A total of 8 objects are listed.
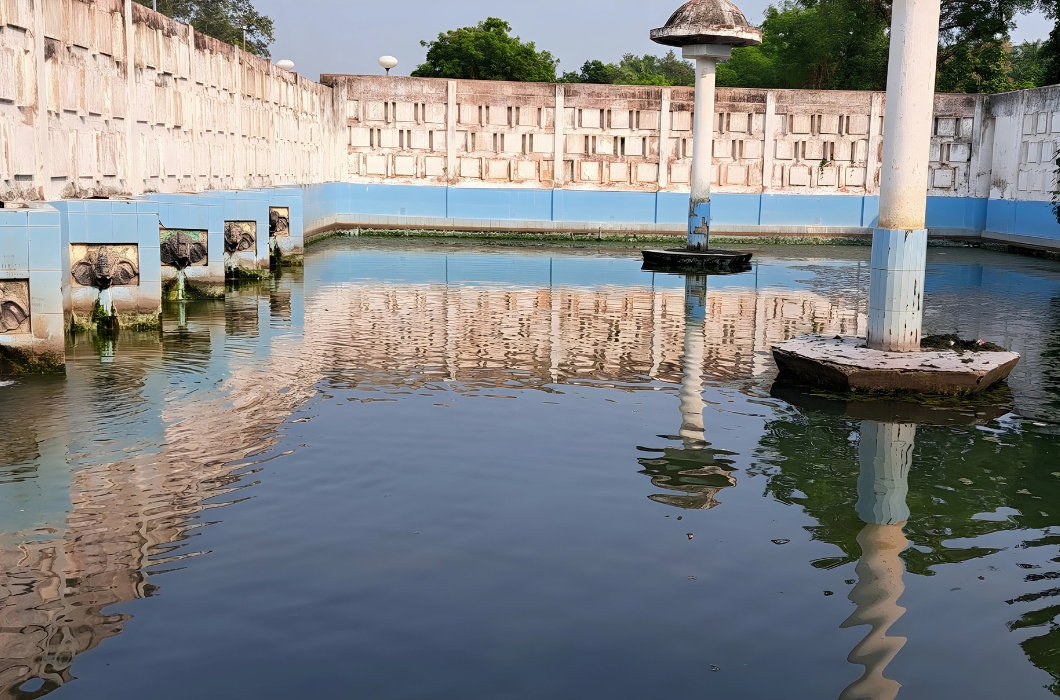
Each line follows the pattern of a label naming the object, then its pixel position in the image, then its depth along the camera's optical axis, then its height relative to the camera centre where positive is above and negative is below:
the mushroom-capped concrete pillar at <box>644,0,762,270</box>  22.36 +2.51
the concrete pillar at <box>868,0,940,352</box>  10.23 +0.12
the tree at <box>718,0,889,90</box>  44.14 +6.21
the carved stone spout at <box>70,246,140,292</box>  12.13 -1.03
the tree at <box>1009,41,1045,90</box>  58.56 +7.69
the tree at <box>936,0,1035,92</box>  40.84 +5.74
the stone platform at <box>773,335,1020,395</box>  9.70 -1.53
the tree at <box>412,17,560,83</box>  57.19 +6.62
